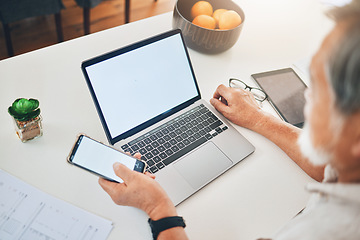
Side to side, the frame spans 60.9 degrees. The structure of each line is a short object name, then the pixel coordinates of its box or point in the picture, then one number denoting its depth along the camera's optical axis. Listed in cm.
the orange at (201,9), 129
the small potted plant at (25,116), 85
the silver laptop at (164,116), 87
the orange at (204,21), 124
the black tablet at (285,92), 118
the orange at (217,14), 130
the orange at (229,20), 125
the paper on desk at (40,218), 75
